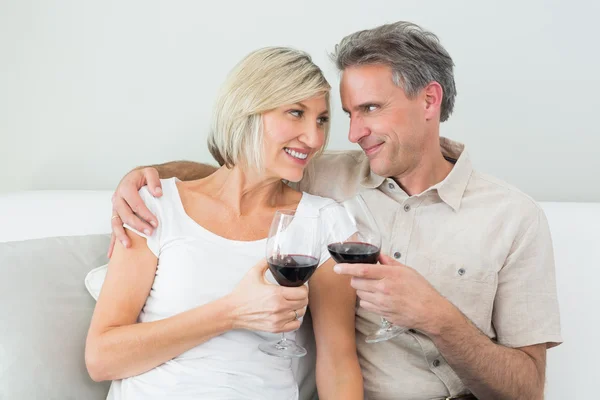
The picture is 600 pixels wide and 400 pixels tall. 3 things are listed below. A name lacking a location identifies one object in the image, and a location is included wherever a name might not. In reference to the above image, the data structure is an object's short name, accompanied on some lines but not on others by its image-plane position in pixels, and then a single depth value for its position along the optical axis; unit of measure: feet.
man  6.16
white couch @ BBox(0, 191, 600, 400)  6.78
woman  5.41
